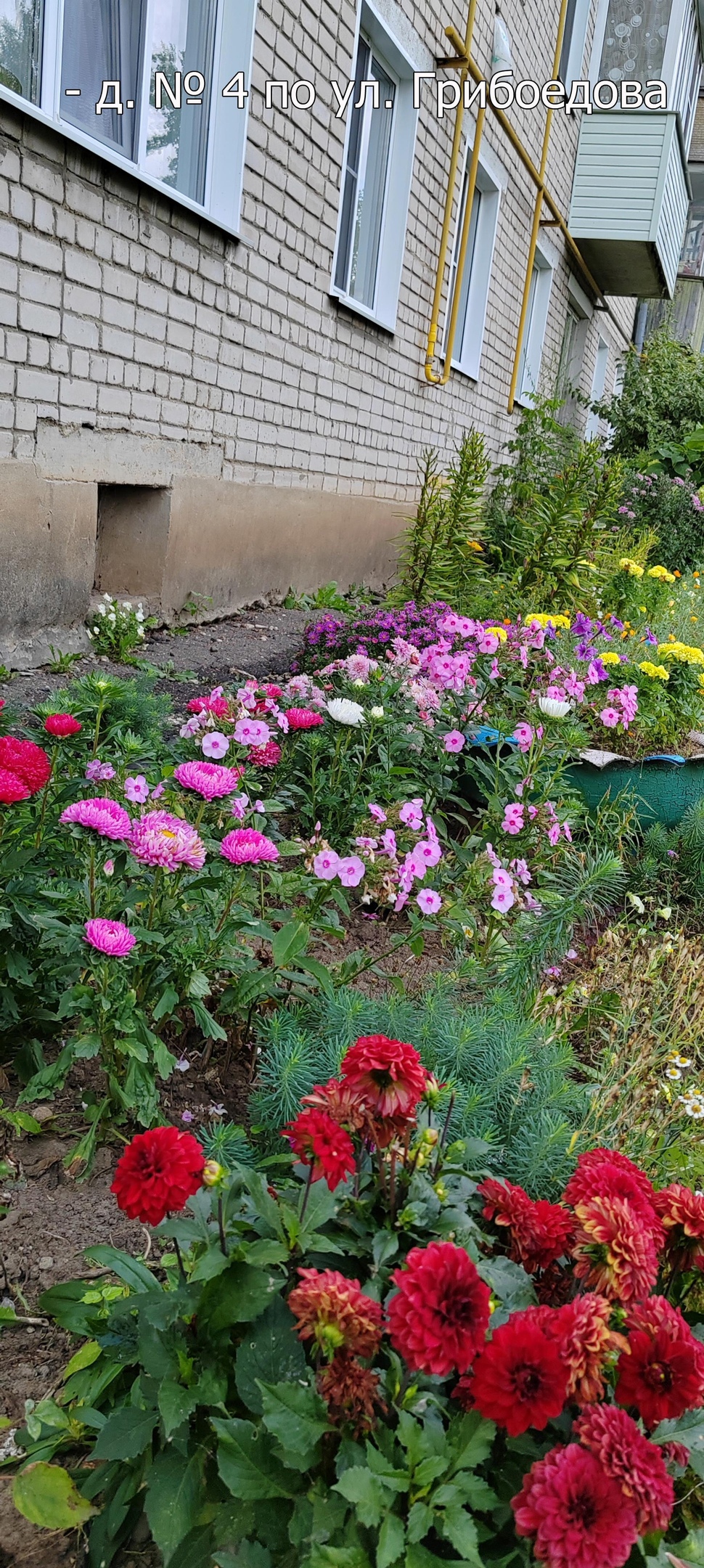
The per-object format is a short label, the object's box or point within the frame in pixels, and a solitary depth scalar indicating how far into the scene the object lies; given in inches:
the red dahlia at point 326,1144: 39.9
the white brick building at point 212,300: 140.2
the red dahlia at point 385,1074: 40.7
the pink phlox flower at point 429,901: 78.2
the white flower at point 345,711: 95.5
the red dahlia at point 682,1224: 42.8
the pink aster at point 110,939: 53.7
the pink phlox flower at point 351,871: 74.7
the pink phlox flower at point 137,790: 70.4
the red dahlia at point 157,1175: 38.4
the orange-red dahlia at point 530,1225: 43.6
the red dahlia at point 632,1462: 32.0
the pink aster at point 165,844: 57.9
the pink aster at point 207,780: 63.2
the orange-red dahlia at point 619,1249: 37.1
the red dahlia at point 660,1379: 36.1
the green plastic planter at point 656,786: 140.6
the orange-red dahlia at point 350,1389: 35.9
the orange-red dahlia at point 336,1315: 35.5
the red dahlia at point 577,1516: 31.2
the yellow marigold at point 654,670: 155.7
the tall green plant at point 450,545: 236.5
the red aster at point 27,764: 61.2
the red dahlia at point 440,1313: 33.6
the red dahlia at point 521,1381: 33.9
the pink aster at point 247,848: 61.5
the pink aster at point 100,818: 55.6
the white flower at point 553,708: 101.9
